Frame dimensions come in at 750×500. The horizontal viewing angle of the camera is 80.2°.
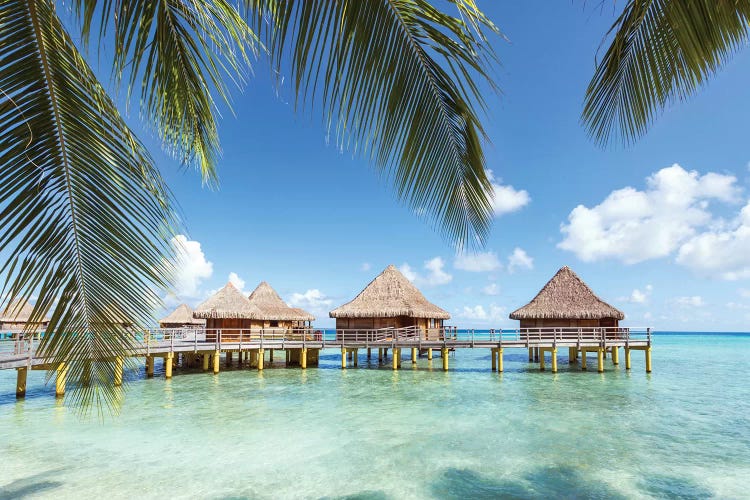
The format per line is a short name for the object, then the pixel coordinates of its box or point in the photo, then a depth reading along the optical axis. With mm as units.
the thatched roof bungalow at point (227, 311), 22078
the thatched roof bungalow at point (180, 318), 33625
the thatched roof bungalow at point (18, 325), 27156
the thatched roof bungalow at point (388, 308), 24816
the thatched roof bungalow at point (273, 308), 27906
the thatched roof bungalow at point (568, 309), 23109
